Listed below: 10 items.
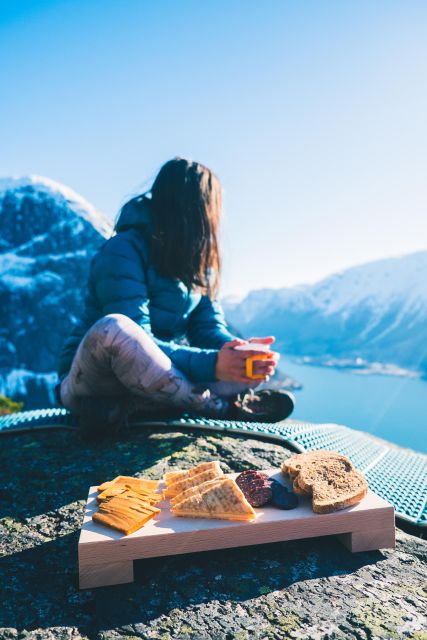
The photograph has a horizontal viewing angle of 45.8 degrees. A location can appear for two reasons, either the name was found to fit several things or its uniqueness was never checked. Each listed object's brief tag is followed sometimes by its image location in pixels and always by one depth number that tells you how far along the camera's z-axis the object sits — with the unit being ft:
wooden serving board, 1.86
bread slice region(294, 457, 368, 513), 2.11
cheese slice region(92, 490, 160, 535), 1.92
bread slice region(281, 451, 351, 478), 2.40
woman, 3.15
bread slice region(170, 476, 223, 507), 2.13
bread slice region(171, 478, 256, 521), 2.02
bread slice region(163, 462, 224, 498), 2.23
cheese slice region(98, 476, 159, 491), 2.28
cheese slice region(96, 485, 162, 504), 2.15
